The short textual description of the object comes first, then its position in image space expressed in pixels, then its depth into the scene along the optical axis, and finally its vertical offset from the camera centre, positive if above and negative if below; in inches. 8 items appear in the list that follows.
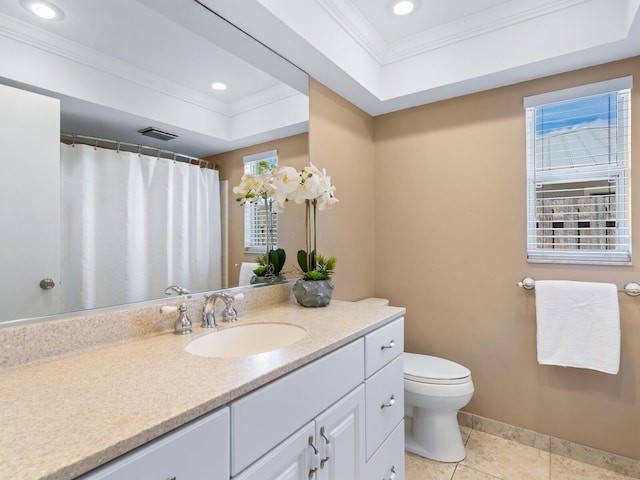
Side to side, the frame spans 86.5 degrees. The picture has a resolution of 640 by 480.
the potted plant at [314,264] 66.4 -5.1
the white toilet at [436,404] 72.6 -36.0
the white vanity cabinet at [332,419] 33.5 -22.1
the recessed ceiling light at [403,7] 70.2 +48.8
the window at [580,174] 70.8 +14.0
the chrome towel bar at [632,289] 67.5 -10.3
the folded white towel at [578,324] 68.0 -18.1
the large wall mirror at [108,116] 37.4 +17.8
